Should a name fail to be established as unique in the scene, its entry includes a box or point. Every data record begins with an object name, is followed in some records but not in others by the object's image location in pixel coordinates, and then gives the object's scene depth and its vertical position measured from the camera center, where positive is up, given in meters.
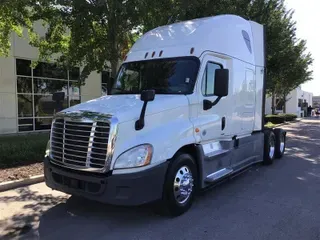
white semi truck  3.40 -0.31
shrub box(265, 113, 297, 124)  21.58 -1.08
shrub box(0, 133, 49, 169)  6.38 -1.38
